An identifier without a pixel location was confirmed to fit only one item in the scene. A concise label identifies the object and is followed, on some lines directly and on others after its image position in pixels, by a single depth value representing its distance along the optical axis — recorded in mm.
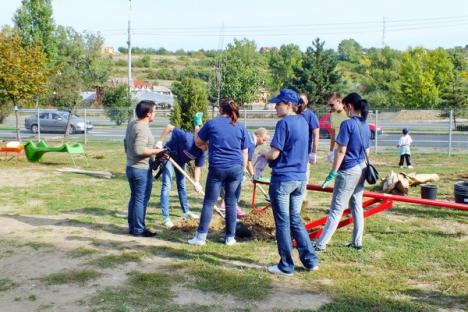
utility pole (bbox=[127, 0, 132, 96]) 42812
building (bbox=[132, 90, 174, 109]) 53909
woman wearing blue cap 4805
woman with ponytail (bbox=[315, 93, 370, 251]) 5438
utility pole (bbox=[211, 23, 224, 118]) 32781
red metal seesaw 5602
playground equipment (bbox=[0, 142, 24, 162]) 14188
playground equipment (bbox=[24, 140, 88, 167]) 13453
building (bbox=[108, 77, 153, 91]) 69562
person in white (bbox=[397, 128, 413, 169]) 13789
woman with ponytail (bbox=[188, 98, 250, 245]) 5742
